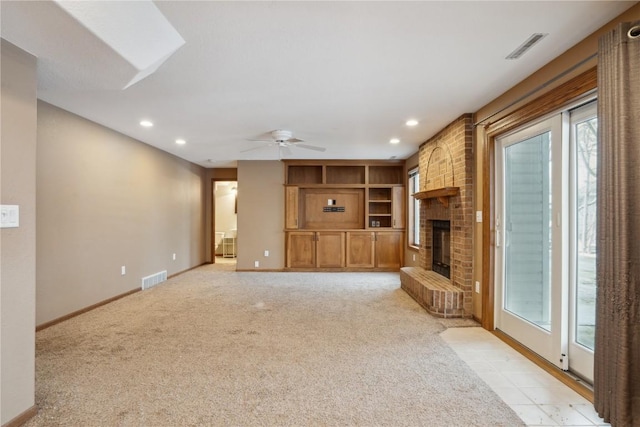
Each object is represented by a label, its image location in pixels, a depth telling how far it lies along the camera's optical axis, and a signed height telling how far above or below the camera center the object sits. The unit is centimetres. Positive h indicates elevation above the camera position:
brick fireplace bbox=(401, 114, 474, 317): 377 +0
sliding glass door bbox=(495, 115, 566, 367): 251 -20
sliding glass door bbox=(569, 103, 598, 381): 227 -17
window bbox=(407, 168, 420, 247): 665 +7
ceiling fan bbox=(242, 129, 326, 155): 457 +111
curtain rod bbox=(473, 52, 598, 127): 216 +100
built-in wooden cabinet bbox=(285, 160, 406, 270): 700 +2
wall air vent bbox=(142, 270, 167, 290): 528 -108
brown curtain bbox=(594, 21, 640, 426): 167 -8
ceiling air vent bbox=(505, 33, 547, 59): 213 +115
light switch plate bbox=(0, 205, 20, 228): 180 -1
